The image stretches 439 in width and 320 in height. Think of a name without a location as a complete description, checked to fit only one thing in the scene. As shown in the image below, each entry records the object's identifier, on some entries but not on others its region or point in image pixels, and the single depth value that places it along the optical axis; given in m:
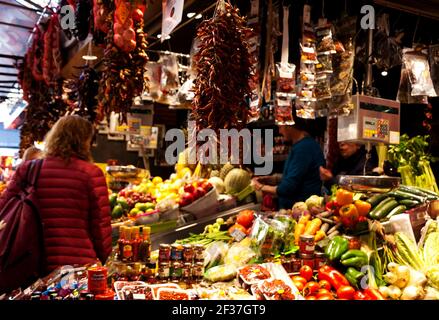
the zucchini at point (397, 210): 3.08
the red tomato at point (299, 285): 2.51
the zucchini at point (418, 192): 3.29
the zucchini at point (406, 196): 3.23
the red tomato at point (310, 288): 2.48
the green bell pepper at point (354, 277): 2.60
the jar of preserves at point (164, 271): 2.68
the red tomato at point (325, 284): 2.54
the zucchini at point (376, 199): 3.17
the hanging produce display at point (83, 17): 3.95
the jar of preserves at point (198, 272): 2.73
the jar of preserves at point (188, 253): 2.72
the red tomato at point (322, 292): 2.43
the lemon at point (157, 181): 6.02
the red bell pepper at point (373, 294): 2.41
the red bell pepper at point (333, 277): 2.57
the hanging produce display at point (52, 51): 5.70
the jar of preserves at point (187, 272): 2.69
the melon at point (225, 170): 5.24
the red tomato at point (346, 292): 2.45
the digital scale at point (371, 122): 3.38
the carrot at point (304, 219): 3.24
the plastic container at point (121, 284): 2.35
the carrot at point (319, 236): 3.01
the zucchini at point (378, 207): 3.06
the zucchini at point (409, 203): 3.19
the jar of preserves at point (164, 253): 2.70
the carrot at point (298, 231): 3.16
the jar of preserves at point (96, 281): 2.28
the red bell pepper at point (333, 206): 3.16
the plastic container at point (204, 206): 4.41
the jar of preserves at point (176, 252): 2.70
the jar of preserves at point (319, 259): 2.82
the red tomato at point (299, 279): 2.59
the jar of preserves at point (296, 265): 2.78
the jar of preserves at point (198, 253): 2.74
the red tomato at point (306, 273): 2.68
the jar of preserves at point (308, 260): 2.80
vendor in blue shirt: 4.43
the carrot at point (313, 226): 3.09
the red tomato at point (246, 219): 3.55
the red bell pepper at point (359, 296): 2.43
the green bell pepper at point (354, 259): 2.68
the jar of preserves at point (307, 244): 2.83
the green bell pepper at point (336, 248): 2.75
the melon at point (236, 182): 4.80
